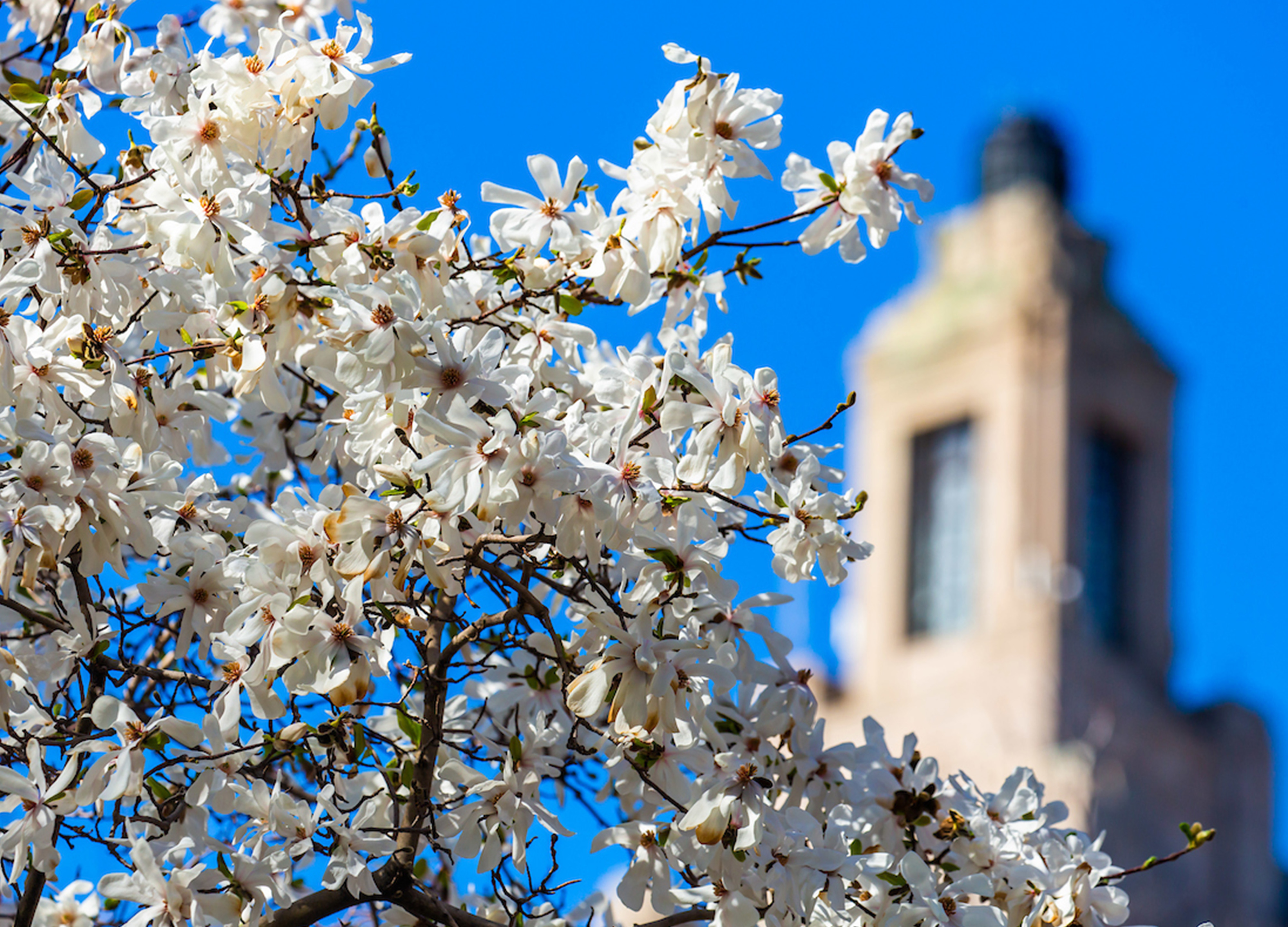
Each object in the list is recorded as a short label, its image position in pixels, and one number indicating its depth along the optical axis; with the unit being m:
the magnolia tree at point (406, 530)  6.45
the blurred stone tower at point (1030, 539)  80.56
